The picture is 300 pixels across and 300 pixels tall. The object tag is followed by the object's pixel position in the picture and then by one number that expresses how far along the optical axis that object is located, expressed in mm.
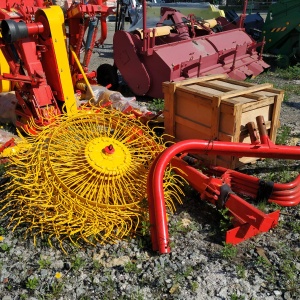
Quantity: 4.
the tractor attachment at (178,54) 6359
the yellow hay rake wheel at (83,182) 3102
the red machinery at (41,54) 4320
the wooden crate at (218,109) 3838
